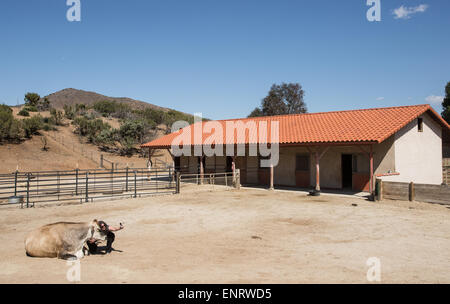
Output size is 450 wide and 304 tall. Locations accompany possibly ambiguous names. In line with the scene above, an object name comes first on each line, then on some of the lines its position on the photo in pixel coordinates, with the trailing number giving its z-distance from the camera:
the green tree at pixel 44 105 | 59.20
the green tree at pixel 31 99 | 60.50
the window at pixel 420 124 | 18.31
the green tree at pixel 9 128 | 34.36
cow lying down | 6.06
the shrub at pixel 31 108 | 53.55
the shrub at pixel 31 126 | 37.00
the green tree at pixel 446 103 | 50.26
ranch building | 16.39
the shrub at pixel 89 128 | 45.03
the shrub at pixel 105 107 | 66.94
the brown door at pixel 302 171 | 19.11
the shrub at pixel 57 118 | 46.88
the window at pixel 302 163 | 19.19
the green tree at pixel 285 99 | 59.47
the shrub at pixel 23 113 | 47.41
